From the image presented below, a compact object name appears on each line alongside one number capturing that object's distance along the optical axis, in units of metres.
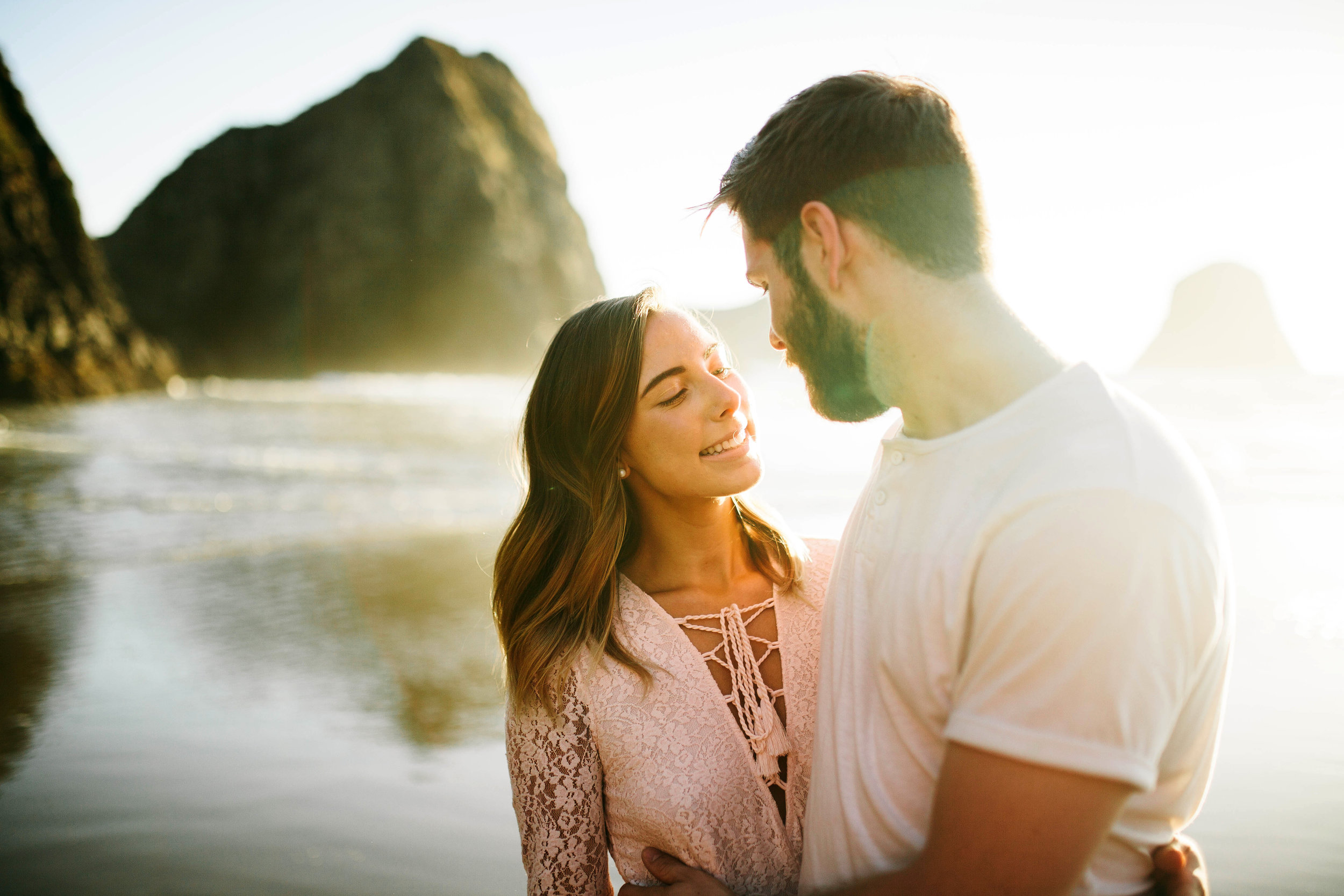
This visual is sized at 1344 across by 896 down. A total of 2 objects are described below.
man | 1.28
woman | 2.36
